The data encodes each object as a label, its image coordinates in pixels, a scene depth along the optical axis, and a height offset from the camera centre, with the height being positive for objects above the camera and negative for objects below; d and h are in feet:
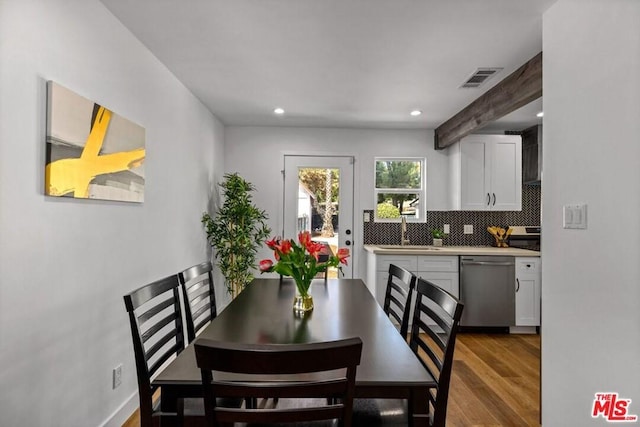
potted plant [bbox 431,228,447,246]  15.31 -0.87
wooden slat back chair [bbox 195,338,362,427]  2.85 -1.24
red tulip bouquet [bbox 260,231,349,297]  5.70 -0.72
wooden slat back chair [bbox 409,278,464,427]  4.17 -1.53
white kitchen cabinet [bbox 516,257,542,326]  13.23 -2.82
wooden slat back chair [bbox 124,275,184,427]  4.31 -1.57
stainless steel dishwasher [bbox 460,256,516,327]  13.21 -2.81
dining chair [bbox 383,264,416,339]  5.96 -1.39
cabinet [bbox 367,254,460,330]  13.46 -1.97
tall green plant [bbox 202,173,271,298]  13.32 -0.70
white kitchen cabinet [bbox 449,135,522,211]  14.44 +1.68
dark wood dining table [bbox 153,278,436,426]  3.61 -1.56
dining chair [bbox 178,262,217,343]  6.11 -1.54
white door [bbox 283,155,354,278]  15.66 +0.71
